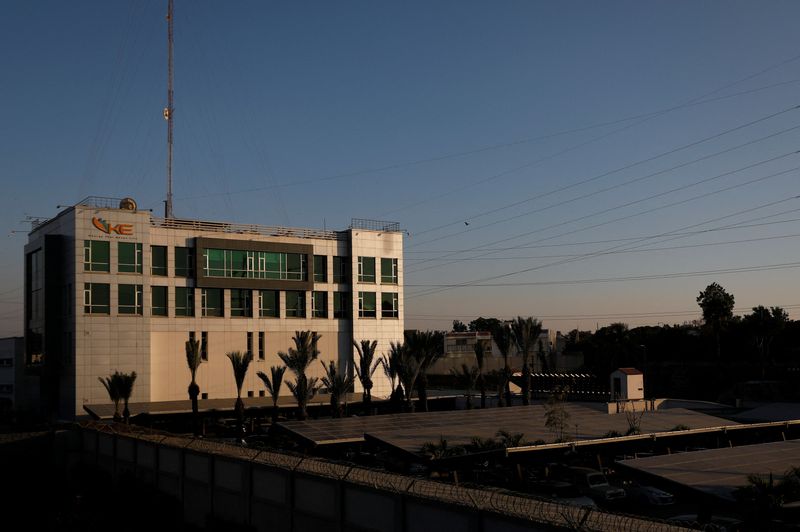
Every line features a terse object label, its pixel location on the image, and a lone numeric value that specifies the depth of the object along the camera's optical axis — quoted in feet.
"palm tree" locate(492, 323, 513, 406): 237.66
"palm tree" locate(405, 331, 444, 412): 216.13
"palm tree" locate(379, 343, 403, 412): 219.39
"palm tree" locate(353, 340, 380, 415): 232.12
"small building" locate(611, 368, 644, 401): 218.38
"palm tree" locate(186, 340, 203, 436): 197.67
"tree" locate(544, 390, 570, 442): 143.23
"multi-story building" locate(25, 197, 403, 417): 209.46
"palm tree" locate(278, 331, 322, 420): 190.49
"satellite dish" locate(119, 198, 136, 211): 220.84
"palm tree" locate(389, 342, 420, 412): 213.66
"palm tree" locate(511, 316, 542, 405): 228.43
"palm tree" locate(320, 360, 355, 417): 194.91
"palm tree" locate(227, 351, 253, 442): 195.11
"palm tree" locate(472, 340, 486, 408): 228.18
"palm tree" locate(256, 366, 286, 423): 200.87
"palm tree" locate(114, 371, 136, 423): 194.37
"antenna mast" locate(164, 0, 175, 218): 256.52
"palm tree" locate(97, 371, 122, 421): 193.88
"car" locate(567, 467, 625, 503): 115.44
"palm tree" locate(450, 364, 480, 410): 219.20
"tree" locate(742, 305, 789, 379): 313.09
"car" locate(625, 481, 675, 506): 110.11
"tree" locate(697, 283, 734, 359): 369.91
